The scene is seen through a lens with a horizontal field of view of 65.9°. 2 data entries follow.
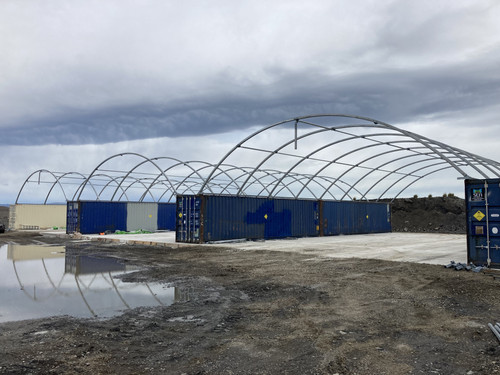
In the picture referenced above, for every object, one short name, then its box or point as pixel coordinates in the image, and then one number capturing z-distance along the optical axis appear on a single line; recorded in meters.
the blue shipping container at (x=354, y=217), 29.78
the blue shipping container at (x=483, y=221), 11.73
